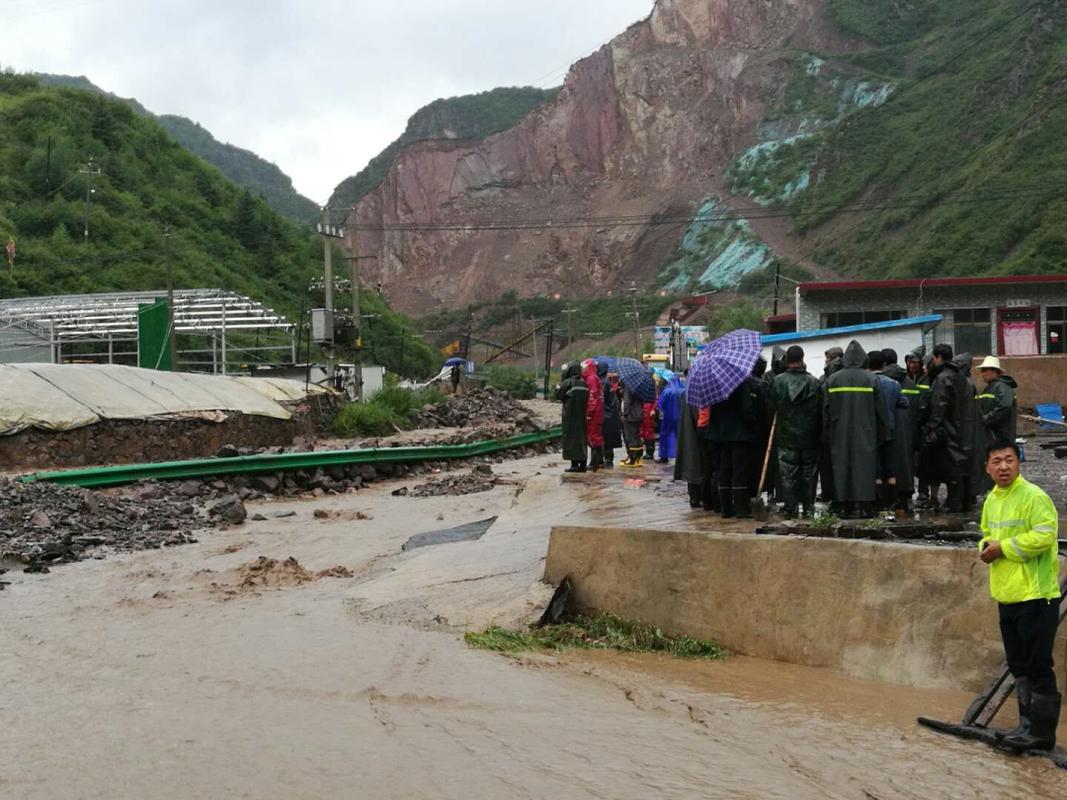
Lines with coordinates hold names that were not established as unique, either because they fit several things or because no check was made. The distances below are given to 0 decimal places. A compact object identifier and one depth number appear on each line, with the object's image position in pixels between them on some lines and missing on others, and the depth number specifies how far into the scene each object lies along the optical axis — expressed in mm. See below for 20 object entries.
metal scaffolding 33531
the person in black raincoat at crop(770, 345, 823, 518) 9414
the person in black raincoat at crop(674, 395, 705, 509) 10742
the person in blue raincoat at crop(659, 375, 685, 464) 16141
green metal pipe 15898
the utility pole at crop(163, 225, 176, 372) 31625
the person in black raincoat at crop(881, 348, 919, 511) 10062
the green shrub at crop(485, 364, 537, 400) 54703
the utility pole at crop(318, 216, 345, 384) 32469
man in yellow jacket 5258
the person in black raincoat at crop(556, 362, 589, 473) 15297
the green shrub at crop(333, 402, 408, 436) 30641
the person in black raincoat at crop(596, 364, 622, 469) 16891
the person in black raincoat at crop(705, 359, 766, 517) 9828
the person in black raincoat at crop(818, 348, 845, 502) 10141
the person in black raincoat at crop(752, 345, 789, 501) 9773
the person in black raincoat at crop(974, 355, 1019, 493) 9828
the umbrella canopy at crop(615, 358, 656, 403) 16391
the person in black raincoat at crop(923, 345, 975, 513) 10094
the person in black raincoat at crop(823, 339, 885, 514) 9570
